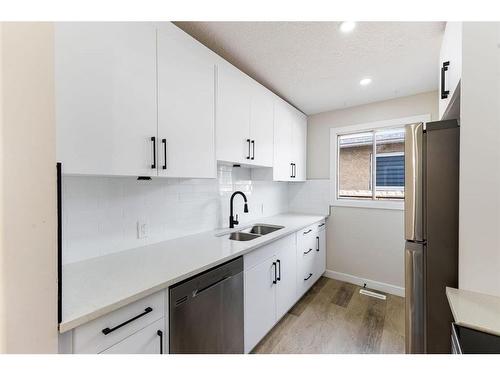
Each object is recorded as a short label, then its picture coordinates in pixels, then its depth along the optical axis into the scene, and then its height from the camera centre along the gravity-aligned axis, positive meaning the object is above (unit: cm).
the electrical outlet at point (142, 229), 152 -31
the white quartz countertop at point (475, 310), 73 -45
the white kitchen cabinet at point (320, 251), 286 -88
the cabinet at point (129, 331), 79 -57
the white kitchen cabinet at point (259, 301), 159 -91
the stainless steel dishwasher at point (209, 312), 108 -71
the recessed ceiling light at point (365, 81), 219 +106
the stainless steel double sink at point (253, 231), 212 -48
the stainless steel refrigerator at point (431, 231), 123 -26
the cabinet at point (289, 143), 249 +54
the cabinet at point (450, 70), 107 +64
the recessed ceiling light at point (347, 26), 141 +104
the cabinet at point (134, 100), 93 +44
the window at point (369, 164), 270 +28
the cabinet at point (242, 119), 169 +58
